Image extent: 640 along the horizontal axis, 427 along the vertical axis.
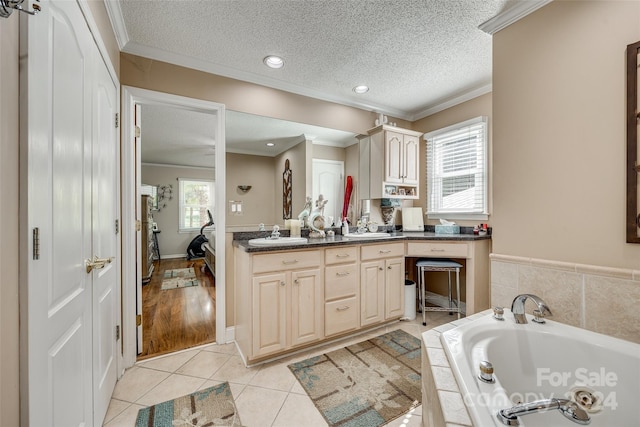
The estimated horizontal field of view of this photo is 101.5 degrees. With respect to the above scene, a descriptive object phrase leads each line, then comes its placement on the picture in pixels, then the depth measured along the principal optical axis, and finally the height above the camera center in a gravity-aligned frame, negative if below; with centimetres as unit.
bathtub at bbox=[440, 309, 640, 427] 106 -69
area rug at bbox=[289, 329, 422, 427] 150 -113
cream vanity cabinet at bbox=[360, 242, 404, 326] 241 -66
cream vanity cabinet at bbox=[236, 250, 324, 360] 190 -66
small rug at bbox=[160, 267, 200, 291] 404 -108
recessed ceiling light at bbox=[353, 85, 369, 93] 273 +133
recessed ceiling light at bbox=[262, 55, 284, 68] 219 +131
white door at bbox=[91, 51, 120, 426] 130 -10
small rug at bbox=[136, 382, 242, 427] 144 -114
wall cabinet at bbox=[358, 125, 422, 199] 305 +63
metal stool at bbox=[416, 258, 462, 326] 262 -53
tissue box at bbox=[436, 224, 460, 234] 293 -17
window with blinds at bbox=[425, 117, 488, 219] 282 +50
